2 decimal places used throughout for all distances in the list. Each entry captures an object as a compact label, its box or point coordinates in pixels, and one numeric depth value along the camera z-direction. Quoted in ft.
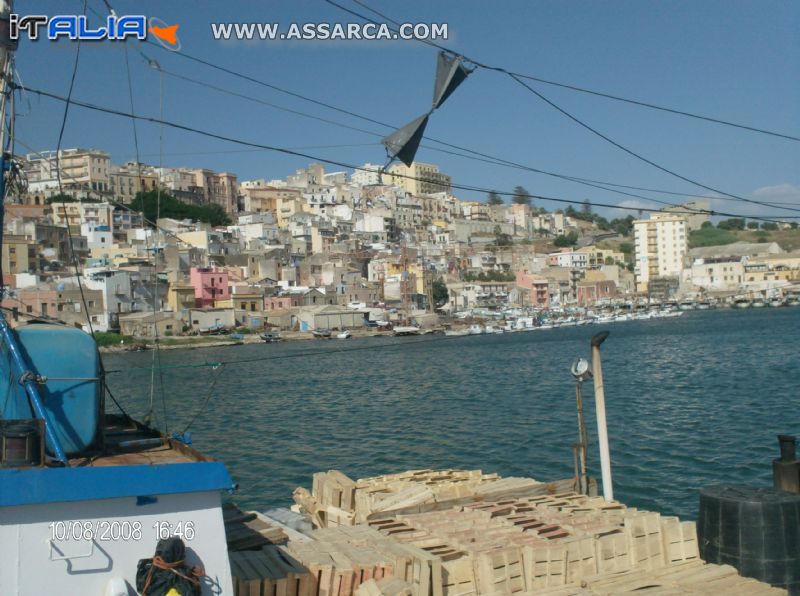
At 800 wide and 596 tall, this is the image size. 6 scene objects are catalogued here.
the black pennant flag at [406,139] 21.02
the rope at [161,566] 12.66
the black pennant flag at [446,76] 21.39
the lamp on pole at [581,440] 26.73
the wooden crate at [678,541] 19.19
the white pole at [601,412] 26.20
